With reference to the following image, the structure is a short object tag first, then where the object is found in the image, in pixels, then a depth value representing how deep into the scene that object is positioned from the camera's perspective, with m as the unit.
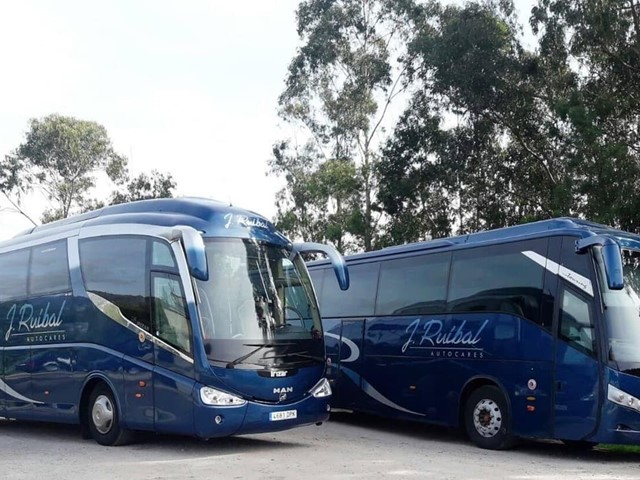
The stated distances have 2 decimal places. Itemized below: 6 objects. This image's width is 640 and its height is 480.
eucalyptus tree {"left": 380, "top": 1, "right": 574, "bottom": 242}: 29.00
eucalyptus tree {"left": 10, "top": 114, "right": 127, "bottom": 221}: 52.66
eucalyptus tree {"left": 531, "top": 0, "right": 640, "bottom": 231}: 22.70
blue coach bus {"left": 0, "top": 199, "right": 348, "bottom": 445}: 10.95
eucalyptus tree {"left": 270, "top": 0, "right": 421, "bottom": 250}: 36.16
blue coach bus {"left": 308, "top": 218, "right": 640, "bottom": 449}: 10.98
